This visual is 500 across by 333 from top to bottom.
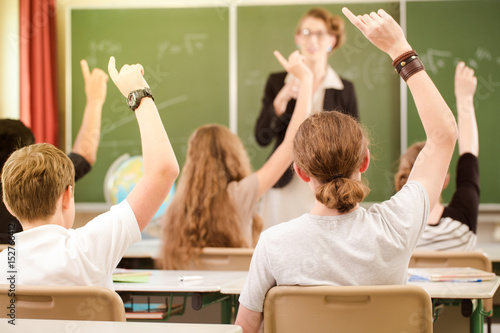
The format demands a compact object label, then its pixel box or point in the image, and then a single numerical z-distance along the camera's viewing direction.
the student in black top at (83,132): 2.48
